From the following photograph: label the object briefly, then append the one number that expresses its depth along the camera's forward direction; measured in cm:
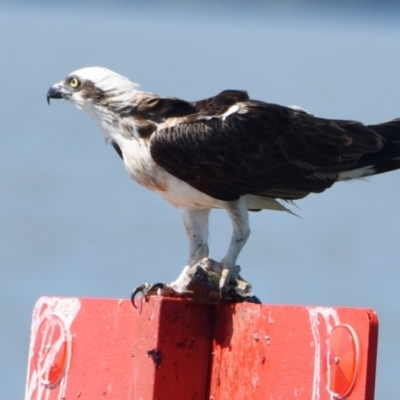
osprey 1262
